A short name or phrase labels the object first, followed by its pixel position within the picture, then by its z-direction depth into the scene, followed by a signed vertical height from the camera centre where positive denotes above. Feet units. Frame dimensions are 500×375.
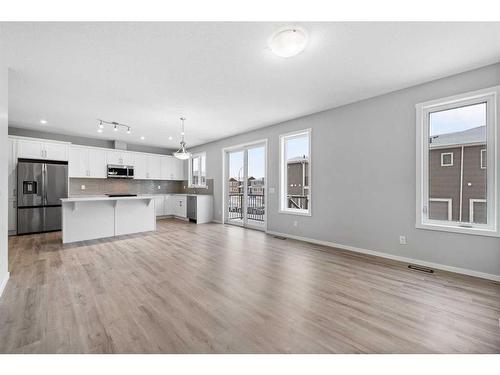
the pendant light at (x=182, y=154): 15.70 +2.32
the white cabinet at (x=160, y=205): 25.79 -2.31
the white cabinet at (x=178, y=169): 27.63 +2.10
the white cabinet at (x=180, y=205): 24.80 -2.30
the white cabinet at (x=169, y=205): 26.55 -2.37
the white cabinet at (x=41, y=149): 17.22 +2.98
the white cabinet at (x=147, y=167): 24.39 +2.15
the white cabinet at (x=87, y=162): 20.10 +2.24
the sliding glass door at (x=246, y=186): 19.44 -0.02
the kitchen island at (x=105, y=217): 14.21 -2.26
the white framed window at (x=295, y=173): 15.49 +1.00
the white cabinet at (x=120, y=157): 22.44 +3.00
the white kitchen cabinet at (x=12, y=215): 16.56 -2.27
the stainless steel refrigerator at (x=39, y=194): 16.66 -0.68
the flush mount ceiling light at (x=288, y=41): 6.66 +4.56
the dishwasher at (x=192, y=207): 22.88 -2.32
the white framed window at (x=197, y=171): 25.40 +1.77
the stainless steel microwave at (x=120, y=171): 22.31 +1.52
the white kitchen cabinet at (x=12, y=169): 16.62 +1.25
